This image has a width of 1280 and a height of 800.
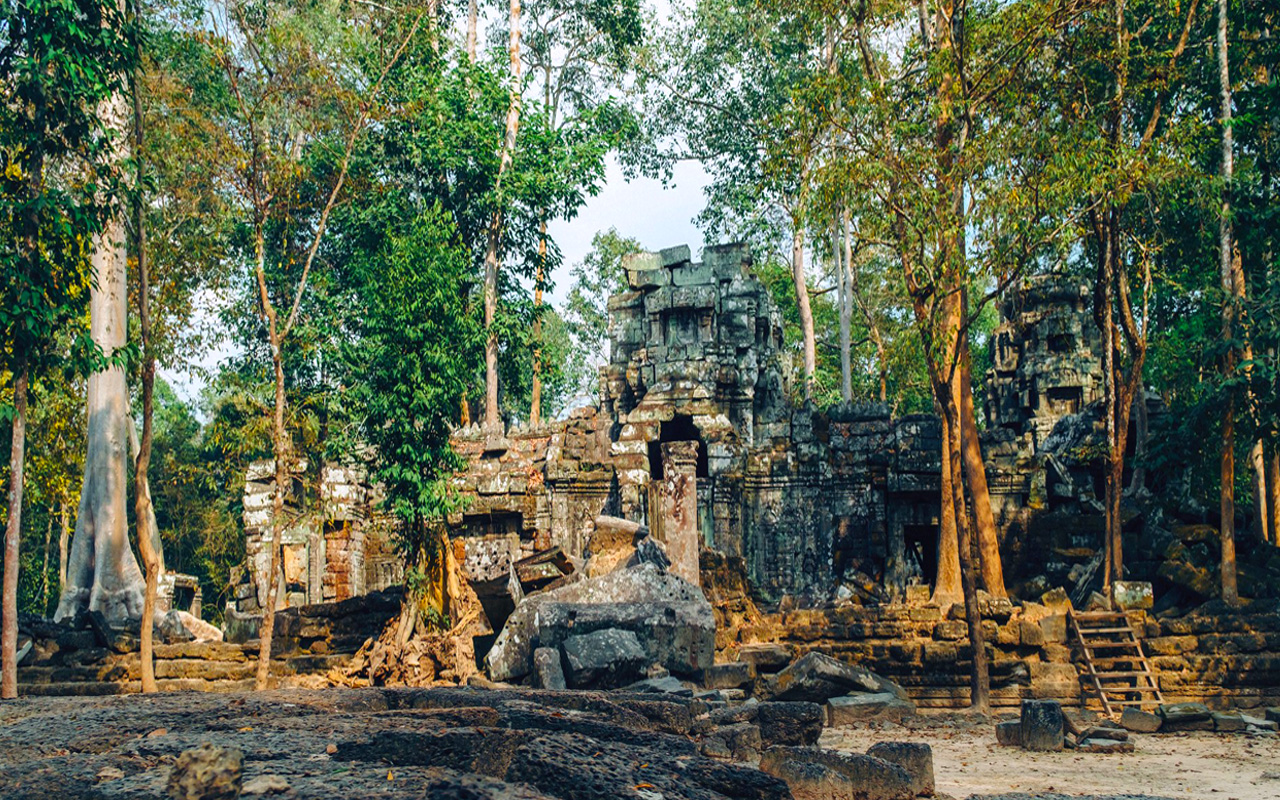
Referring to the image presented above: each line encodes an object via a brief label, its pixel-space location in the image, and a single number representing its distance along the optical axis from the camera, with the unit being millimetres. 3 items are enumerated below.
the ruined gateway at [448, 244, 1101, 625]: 16672
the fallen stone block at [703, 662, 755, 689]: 9655
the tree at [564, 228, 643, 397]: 36312
